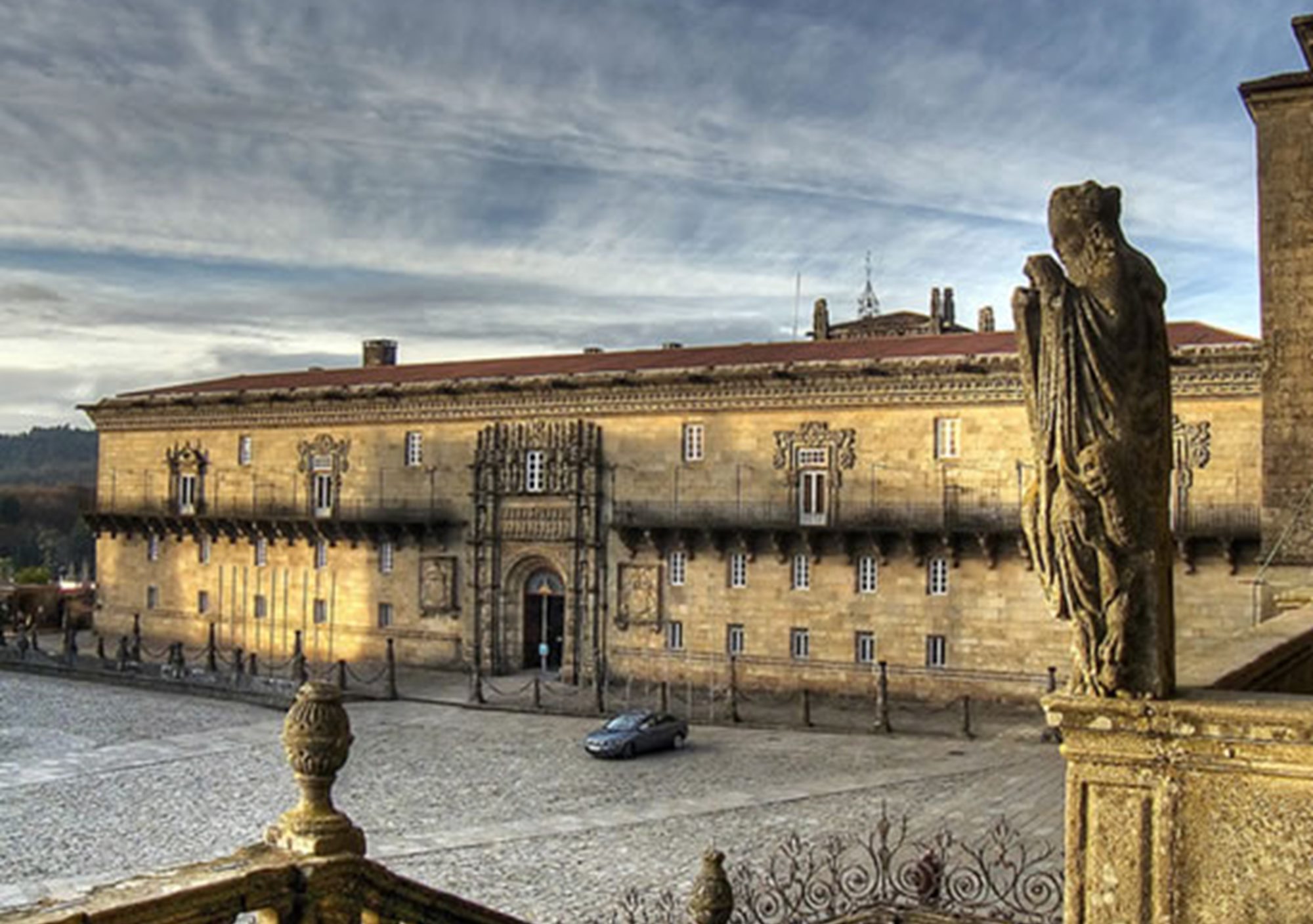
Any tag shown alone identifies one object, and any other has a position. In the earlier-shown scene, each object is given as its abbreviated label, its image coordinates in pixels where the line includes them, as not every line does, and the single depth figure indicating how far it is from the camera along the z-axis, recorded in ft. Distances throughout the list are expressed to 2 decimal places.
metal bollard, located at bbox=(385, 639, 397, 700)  107.45
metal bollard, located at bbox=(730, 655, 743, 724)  95.81
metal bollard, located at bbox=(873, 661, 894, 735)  90.94
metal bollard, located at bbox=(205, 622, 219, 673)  120.37
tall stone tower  56.29
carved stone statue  16.53
